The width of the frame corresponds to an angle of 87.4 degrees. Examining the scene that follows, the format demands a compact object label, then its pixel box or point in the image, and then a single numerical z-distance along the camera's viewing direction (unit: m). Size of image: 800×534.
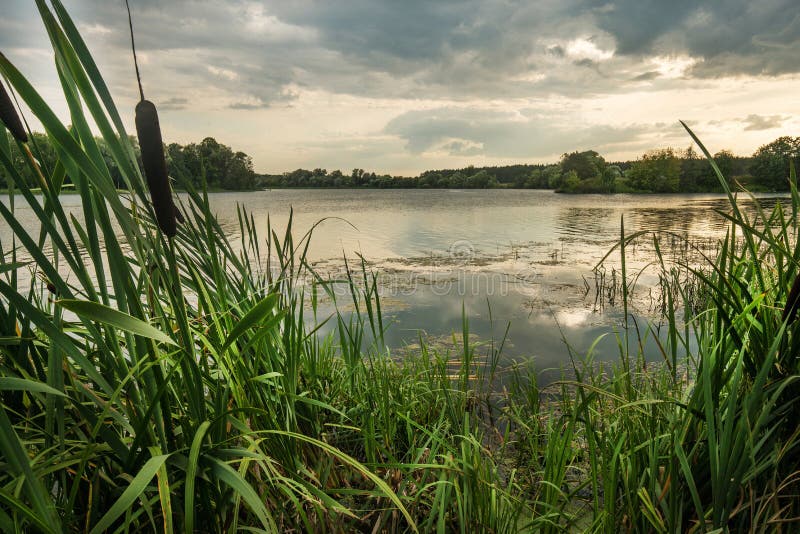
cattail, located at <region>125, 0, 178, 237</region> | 0.67
